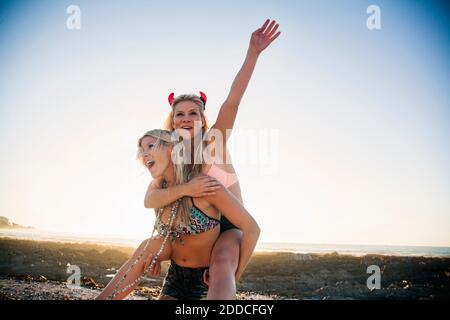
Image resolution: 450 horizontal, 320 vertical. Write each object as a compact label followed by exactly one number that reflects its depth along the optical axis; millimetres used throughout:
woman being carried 2785
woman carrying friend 3035
